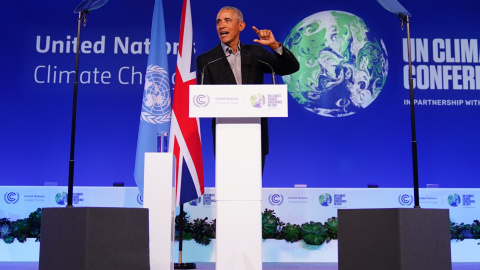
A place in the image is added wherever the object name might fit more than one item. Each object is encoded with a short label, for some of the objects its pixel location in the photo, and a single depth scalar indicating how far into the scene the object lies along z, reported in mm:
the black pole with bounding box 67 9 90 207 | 3846
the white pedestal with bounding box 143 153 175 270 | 3377
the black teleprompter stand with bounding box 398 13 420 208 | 4051
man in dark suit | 3441
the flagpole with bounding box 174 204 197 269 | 4516
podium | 2787
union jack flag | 4762
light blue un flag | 5027
